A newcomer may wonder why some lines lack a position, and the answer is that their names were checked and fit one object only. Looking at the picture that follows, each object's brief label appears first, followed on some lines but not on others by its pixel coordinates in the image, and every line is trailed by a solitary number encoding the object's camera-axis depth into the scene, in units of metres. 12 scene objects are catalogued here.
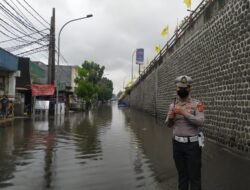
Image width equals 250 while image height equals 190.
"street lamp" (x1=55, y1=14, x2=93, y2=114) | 27.03
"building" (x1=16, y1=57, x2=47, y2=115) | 26.60
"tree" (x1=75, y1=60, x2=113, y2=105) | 48.12
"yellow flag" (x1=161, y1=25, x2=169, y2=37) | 32.75
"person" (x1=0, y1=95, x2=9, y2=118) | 20.19
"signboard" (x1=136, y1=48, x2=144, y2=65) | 55.56
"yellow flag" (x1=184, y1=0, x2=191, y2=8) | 21.23
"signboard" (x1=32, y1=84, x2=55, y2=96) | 24.69
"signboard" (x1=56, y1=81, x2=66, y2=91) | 30.00
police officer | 4.23
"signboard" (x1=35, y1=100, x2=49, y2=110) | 26.62
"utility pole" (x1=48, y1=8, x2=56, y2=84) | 24.74
